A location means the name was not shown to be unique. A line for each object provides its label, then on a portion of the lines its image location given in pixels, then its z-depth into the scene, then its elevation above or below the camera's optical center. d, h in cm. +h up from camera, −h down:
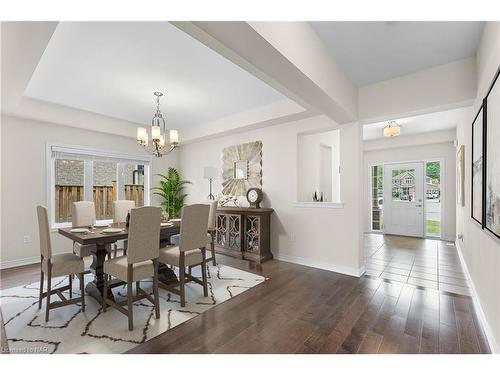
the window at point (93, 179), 422 +15
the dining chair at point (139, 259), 208 -67
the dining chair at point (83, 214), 338 -40
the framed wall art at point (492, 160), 160 +19
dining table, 239 -62
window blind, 419 +63
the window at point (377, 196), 689 -29
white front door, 622 -35
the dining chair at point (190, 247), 252 -67
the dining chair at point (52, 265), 218 -75
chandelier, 313 +67
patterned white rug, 181 -122
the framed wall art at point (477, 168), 211 +18
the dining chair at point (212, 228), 373 -67
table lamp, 474 +28
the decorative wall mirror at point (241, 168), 454 +38
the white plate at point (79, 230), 263 -49
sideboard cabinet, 405 -83
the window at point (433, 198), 598 -32
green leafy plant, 557 -13
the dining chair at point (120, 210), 375 -38
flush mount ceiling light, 445 +107
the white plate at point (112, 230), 261 -49
